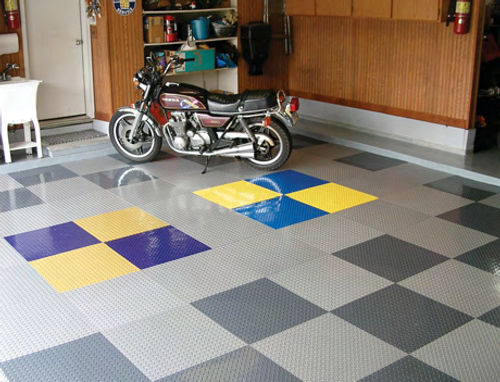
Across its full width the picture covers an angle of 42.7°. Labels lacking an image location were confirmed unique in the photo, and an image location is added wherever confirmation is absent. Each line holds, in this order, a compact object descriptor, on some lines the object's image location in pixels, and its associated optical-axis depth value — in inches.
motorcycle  254.5
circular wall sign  289.9
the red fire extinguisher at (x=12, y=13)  274.5
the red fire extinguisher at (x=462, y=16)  263.5
